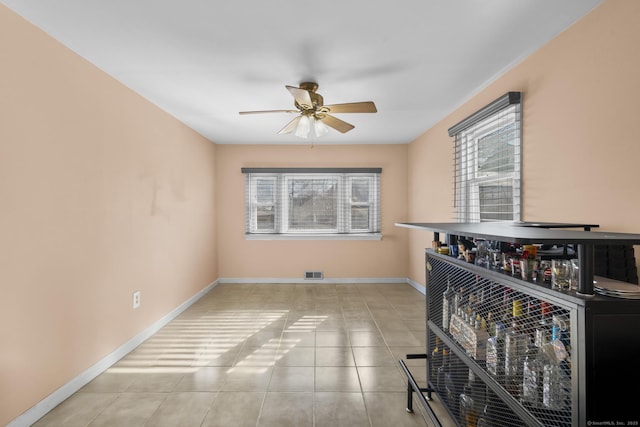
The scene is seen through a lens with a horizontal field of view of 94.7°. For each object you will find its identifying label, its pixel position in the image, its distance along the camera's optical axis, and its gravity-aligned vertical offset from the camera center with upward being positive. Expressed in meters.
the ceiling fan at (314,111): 2.38 +0.93
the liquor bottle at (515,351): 1.16 -0.55
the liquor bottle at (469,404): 1.50 -0.98
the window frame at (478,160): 2.30 +0.56
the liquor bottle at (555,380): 0.97 -0.56
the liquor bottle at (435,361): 1.88 -0.93
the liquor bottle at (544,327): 1.04 -0.40
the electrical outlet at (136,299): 2.75 -0.79
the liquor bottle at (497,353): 1.25 -0.59
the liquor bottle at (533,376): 1.07 -0.60
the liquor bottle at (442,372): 1.80 -0.98
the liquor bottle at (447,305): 1.70 -0.52
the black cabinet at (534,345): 0.85 -0.47
